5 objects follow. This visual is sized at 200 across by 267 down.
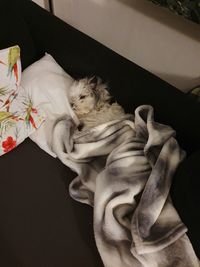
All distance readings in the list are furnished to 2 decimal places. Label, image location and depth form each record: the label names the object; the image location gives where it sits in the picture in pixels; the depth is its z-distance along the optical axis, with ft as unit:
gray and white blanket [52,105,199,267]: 3.12
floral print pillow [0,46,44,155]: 4.19
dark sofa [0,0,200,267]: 3.29
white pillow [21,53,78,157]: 4.44
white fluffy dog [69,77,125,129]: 4.30
